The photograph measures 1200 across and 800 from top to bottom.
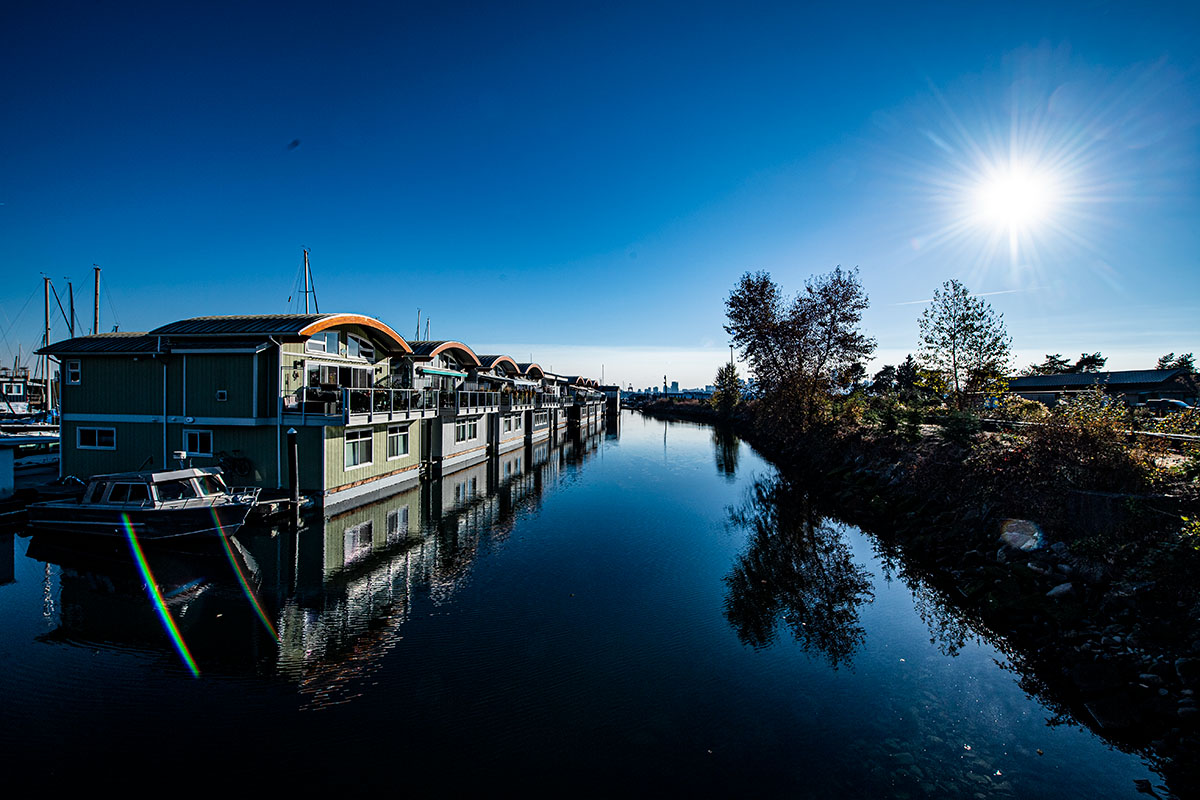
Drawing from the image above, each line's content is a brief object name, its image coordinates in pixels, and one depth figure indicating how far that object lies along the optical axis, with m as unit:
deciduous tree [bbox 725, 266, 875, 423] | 36.03
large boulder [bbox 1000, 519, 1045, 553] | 13.16
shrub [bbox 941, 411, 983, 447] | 19.50
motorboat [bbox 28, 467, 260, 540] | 14.19
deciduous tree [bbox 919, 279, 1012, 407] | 23.91
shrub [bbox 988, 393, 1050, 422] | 16.09
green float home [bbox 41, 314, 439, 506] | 18.25
